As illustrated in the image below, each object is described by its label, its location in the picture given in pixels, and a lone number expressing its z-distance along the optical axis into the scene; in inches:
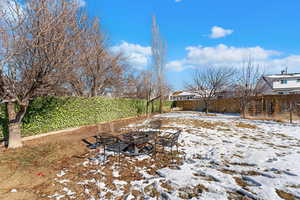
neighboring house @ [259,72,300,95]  1029.7
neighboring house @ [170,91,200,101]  1831.9
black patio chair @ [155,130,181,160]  178.6
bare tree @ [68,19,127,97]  431.0
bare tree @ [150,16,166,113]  697.6
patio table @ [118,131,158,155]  176.0
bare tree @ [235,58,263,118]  505.7
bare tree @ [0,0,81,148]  169.2
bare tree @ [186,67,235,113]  677.9
